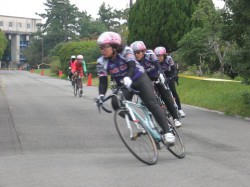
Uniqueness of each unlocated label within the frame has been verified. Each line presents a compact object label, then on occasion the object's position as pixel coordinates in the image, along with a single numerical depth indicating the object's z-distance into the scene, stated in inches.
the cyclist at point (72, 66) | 919.0
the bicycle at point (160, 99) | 414.1
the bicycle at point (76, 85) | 876.6
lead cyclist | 290.5
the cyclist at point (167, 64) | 450.3
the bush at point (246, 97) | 575.7
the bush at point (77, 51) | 1939.0
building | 6186.0
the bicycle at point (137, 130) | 279.7
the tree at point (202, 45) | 878.4
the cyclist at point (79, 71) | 876.0
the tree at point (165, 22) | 1052.5
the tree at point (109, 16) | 4288.9
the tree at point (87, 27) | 3959.2
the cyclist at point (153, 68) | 382.3
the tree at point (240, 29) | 544.4
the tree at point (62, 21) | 3870.6
